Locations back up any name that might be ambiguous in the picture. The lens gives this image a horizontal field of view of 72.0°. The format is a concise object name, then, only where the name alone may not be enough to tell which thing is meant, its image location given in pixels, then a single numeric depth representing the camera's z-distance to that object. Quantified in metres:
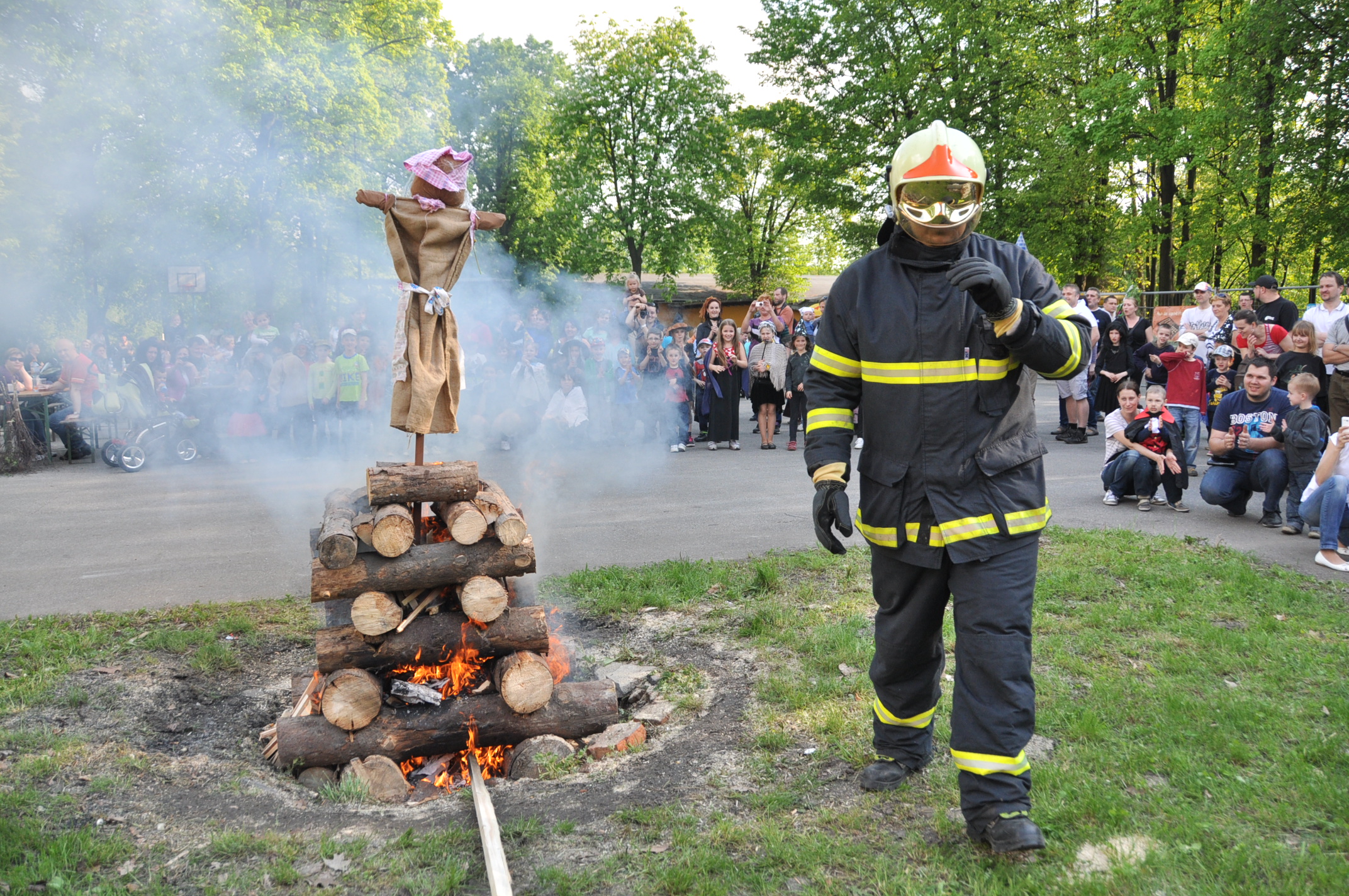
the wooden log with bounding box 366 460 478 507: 4.20
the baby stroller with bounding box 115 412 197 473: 12.38
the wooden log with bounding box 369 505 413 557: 4.12
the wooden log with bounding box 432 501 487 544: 4.23
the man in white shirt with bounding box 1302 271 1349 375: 9.70
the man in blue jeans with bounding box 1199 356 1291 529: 7.70
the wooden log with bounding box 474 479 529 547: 4.27
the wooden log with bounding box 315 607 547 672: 4.16
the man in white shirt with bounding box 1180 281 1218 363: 12.06
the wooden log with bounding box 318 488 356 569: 4.02
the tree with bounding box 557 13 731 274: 32.75
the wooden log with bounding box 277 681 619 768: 3.98
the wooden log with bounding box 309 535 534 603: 4.10
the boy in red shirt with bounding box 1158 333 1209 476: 10.25
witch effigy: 4.31
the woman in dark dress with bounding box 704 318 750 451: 12.79
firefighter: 2.92
